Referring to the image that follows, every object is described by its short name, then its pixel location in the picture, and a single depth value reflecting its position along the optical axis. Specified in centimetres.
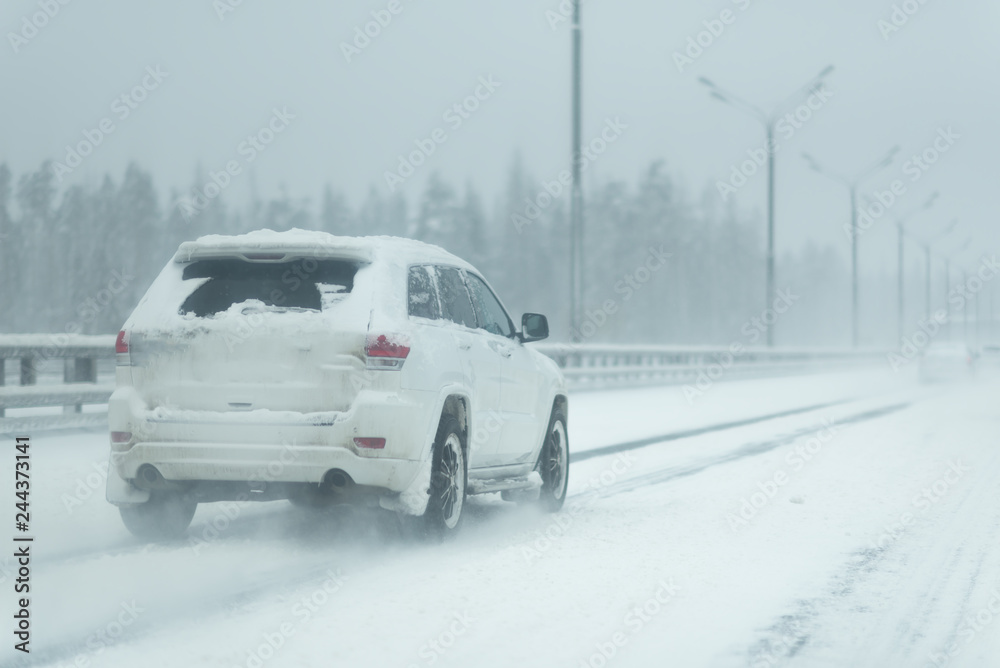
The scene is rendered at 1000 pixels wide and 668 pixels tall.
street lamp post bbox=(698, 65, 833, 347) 3959
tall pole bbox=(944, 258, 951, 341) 8984
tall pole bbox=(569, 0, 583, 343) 2659
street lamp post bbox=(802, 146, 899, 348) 5362
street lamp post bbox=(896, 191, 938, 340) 6919
